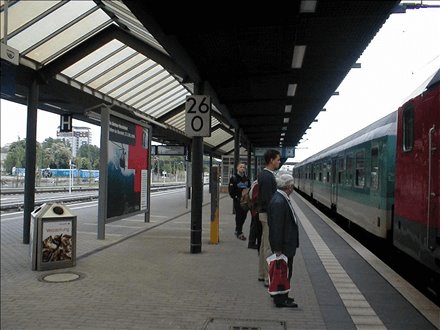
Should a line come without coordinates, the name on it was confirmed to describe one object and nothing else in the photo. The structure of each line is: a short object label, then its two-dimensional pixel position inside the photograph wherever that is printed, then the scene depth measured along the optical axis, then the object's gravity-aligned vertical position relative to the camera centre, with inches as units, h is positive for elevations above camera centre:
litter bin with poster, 281.0 -40.3
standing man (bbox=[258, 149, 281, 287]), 256.1 -6.2
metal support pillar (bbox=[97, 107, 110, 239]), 395.5 +5.6
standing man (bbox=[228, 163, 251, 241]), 451.8 -12.5
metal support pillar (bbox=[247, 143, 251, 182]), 1057.5 +50.2
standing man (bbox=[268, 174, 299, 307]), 215.8 -24.4
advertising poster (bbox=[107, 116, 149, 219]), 414.6 +4.8
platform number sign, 371.2 +45.7
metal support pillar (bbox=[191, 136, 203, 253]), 376.2 -6.0
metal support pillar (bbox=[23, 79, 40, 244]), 370.9 +6.4
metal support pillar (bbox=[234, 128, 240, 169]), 752.3 +48.7
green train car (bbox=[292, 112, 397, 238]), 382.9 +0.5
